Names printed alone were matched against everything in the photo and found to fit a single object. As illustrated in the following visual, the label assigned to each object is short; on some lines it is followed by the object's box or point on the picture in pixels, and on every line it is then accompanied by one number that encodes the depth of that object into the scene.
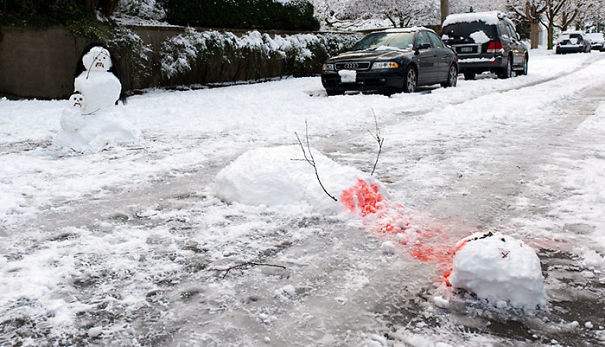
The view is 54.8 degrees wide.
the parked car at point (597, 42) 46.31
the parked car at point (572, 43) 40.12
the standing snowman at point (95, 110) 6.73
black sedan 12.38
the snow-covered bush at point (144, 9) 16.55
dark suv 16.64
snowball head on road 2.67
